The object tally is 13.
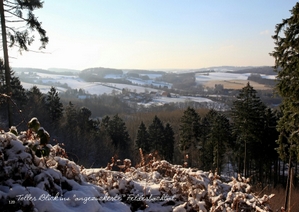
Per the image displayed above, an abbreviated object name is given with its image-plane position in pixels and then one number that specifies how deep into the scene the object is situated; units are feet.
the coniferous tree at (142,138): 122.72
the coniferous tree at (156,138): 121.29
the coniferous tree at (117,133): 131.75
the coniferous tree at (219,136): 92.99
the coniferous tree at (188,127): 108.79
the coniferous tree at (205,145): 108.85
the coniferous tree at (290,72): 36.99
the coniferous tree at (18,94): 89.92
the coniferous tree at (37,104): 102.85
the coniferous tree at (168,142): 124.88
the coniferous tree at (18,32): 31.81
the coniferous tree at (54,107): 118.01
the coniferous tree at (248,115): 75.61
